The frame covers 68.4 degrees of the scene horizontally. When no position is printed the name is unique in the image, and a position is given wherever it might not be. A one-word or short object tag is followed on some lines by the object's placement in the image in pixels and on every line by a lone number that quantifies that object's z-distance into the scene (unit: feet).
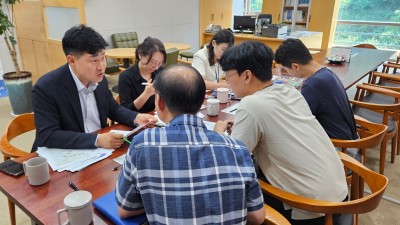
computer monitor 19.88
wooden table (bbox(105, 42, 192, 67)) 14.30
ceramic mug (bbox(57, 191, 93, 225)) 2.98
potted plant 12.25
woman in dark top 6.98
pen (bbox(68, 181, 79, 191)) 3.67
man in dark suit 4.73
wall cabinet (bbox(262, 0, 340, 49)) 22.90
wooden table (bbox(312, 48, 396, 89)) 9.60
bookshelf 24.25
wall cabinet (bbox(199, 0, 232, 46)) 23.67
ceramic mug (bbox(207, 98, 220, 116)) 6.32
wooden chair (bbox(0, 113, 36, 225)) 4.88
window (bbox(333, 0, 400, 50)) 22.41
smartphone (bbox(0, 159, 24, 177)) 4.01
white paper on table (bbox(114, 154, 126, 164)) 4.39
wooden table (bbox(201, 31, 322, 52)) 16.96
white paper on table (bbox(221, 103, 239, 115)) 6.53
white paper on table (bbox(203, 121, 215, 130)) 5.58
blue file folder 3.01
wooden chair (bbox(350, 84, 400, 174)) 7.68
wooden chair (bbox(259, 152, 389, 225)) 3.71
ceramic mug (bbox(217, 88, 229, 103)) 7.20
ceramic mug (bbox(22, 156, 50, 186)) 3.73
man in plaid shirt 2.65
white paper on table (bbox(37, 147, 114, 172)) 4.21
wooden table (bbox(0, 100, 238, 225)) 3.29
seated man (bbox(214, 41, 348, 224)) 4.09
